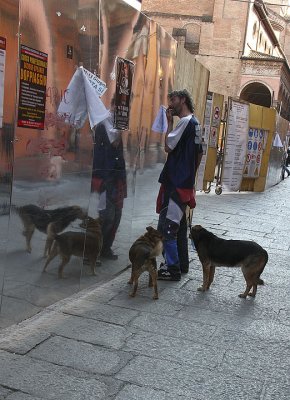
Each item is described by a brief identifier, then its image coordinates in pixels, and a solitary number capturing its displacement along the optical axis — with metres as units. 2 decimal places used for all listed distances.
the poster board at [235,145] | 13.42
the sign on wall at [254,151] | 14.78
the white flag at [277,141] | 16.94
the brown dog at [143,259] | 4.99
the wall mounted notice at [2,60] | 3.33
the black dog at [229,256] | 5.18
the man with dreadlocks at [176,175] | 5.36
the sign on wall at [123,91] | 5.08
